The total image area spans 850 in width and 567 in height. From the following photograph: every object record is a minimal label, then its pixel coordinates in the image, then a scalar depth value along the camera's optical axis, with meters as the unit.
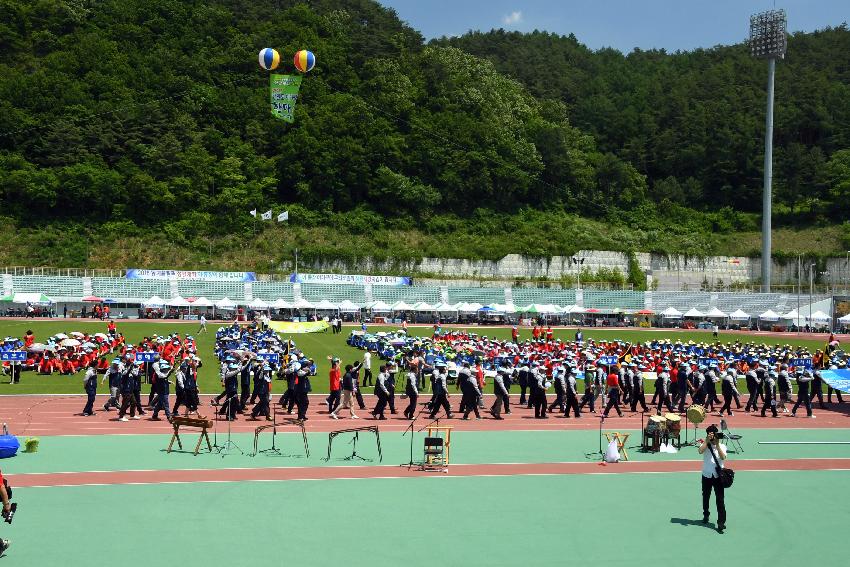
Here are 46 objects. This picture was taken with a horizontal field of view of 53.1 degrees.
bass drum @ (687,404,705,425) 16.67
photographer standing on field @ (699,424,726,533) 12.09
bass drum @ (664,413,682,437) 18.67
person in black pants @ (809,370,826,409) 26.19
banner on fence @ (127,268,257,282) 74.31
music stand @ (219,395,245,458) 17.27
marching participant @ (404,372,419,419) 21.55
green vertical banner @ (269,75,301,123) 54.28
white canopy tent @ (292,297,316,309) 70.47
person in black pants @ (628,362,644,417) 24.52
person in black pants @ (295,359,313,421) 20.75
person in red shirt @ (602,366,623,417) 22.55
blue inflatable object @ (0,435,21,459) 16.30
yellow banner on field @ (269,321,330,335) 54.01
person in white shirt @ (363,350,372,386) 28.38
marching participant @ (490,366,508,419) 22.83
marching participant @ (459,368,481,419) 22.28
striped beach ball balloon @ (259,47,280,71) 41.47
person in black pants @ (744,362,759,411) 24.93
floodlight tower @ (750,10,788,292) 84.44
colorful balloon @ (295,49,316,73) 39.66
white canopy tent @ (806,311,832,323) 70.94
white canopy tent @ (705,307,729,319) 72.62
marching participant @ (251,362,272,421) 21.33
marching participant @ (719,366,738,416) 24.19
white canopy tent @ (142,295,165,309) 66.34
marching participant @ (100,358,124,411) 21.88
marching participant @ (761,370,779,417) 24.44
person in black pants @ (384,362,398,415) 22.47
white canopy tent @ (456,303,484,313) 70.06
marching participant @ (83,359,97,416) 20.98
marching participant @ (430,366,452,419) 21.87
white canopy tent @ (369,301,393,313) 72.25
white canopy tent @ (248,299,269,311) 70.06
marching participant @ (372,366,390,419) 22.08
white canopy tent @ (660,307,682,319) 72.34
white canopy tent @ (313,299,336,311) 70.19
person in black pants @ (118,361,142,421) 20.86
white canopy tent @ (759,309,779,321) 73.62
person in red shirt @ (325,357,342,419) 22.09
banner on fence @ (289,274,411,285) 78.75
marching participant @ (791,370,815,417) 24.46
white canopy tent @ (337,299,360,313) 70.62
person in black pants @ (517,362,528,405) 24.58
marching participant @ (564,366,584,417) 23.27
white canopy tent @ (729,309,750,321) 73.25
